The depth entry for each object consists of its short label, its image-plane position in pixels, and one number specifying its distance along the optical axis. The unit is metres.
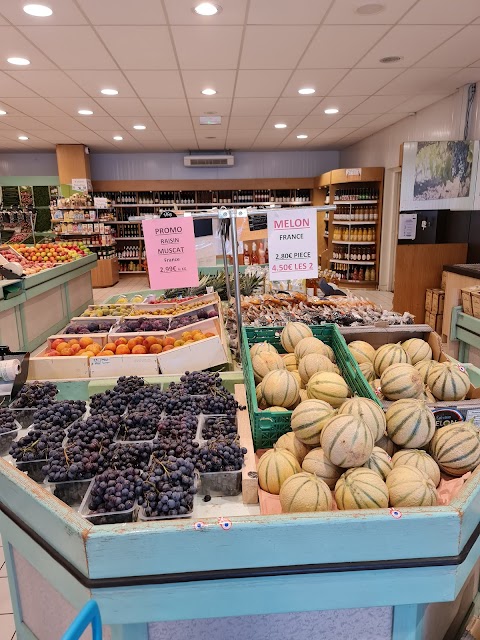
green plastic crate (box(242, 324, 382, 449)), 1.61
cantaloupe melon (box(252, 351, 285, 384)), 1.93
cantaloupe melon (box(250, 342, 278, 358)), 2.05
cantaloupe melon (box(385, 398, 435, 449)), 1.46
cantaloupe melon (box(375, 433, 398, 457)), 1.51
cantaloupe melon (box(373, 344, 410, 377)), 1.91
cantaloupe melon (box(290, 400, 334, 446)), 1.45
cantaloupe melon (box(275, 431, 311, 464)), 1.50
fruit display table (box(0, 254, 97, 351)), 5.38
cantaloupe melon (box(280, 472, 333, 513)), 1.21
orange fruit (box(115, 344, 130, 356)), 2.68
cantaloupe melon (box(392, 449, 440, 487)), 1.38
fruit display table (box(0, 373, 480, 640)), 1.06
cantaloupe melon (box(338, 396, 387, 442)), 1.40
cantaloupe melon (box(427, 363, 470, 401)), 1.74
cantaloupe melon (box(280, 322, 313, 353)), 2.15
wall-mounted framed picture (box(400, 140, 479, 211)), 6.02
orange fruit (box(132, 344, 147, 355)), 2.65
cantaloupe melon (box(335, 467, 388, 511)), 1.21
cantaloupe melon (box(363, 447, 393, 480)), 1.35
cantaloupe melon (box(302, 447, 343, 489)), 1.35
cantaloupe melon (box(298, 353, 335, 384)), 1.84
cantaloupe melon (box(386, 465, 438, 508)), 1.21
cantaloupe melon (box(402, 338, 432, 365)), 2.06
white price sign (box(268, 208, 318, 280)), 2.11
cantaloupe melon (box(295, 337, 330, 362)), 1.97
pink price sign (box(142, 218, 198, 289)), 2.12
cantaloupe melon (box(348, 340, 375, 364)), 2.06
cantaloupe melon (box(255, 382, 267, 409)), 1.77
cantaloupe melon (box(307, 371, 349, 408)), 1.62
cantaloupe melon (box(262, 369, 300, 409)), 1.71
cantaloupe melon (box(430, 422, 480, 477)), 1.40
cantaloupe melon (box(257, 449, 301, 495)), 1.39
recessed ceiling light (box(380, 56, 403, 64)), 5.11
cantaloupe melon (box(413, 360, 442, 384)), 1.85
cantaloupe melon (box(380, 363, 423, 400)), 1.66
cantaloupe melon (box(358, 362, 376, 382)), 1.96
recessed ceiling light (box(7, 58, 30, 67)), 5.03
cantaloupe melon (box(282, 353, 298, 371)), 2.04
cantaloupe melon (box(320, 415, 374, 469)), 1.29
